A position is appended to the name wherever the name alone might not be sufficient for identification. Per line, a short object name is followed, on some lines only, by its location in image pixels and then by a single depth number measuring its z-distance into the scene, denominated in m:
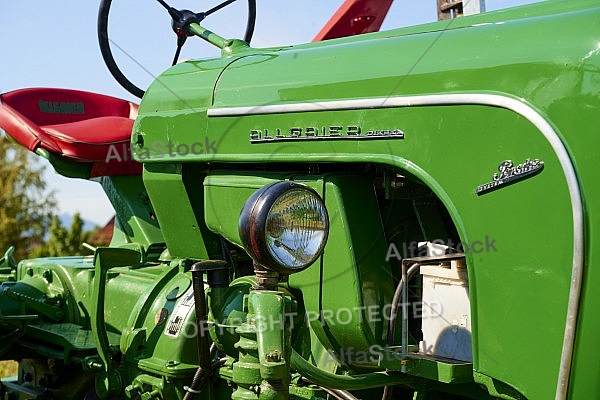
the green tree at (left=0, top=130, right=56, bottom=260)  22.77
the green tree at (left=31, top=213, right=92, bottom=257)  18.31
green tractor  2.42
